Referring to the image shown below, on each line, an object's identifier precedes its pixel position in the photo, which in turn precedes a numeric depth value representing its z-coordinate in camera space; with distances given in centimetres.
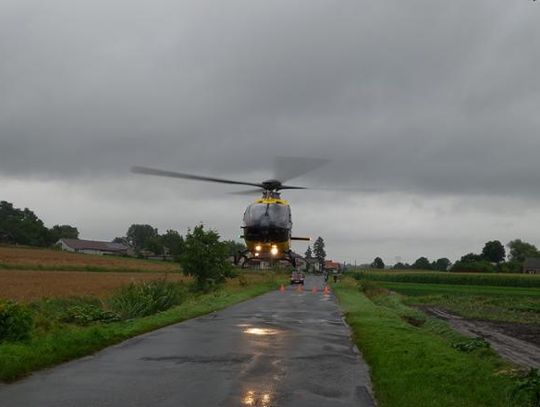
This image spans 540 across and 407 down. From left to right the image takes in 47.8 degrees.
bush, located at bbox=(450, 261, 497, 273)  12338
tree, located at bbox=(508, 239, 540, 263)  17475
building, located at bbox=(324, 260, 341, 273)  14300
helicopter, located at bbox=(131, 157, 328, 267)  2747
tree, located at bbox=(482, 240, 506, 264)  17438
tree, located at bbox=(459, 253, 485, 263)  15600
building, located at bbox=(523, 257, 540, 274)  13411
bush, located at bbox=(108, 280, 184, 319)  2312
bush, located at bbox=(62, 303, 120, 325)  1933
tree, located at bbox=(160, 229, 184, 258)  17050
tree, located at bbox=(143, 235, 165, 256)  16675
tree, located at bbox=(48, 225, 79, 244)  18825
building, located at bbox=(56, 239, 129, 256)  16115
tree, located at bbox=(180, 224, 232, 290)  4181
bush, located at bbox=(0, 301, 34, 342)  1269
